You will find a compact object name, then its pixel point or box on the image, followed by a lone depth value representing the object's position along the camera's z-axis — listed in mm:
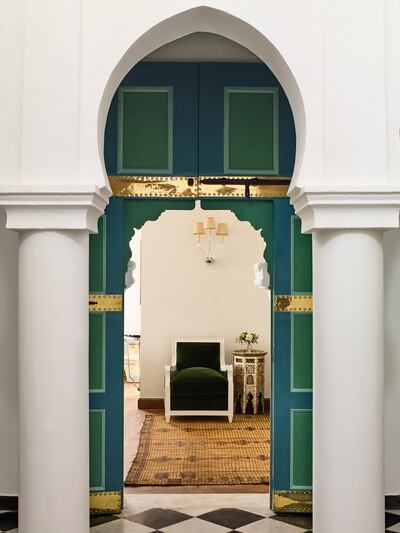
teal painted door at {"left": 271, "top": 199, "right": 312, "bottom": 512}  5695
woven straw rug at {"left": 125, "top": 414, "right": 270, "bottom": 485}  6812
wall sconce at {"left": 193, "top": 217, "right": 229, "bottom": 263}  10461
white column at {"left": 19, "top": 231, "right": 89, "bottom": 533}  4348
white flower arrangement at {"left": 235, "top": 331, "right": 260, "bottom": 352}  10391
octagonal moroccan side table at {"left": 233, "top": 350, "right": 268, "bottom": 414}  10109
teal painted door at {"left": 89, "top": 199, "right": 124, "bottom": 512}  5645
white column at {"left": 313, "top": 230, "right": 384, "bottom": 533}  4422
